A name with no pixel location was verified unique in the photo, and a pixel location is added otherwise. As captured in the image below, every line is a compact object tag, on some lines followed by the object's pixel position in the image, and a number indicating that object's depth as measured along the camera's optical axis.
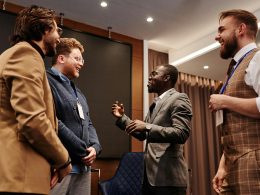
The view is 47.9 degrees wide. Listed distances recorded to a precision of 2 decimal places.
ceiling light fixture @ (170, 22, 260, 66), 4.82
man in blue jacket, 1.72
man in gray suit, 1.99
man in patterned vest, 1.41
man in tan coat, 1.14
